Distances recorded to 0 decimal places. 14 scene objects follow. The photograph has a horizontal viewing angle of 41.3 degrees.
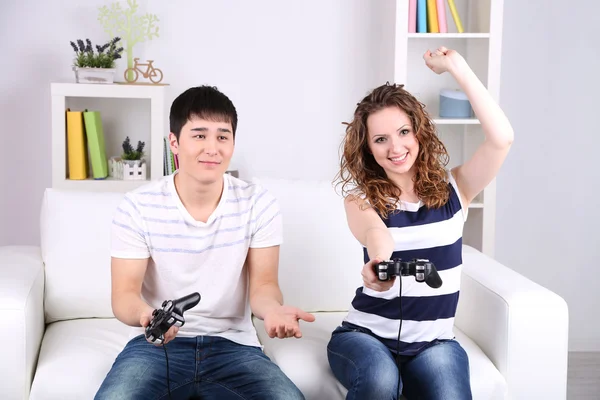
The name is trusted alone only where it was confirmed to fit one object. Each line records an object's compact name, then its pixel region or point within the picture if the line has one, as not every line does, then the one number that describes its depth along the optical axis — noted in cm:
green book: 318
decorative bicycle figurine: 324
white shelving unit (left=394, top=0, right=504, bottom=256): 318
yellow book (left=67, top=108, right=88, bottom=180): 316
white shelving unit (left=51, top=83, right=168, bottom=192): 312
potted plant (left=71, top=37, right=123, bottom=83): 315
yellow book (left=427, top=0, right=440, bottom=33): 321
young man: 193
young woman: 190
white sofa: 203
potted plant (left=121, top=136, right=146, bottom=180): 321
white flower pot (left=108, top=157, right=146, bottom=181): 321
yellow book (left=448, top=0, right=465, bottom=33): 321
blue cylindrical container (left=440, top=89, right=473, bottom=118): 326
